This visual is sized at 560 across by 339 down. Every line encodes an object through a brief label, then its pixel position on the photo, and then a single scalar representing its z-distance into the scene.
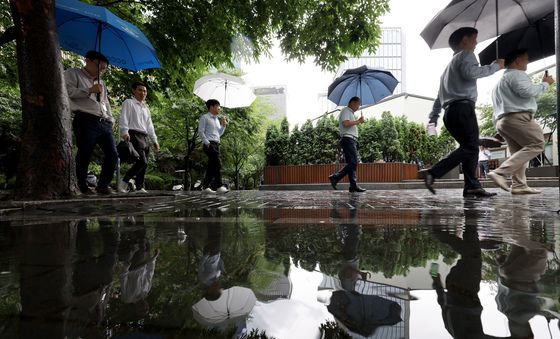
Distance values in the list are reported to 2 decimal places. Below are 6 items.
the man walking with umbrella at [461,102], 4.29
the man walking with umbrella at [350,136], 6.88
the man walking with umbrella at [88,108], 4.38
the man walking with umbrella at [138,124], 5.43
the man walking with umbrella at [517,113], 4.38
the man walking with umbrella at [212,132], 7.00
